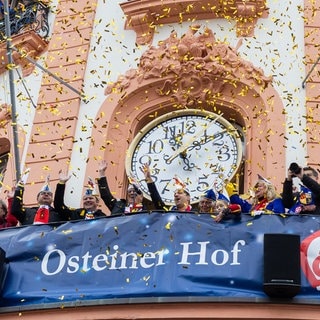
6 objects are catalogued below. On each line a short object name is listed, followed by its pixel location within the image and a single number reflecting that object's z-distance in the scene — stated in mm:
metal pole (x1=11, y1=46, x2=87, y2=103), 12242
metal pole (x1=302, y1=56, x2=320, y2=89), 11367
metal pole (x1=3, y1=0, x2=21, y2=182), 11133
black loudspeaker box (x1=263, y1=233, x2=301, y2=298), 7828
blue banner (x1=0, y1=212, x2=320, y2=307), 8164
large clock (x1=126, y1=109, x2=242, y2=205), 11289
